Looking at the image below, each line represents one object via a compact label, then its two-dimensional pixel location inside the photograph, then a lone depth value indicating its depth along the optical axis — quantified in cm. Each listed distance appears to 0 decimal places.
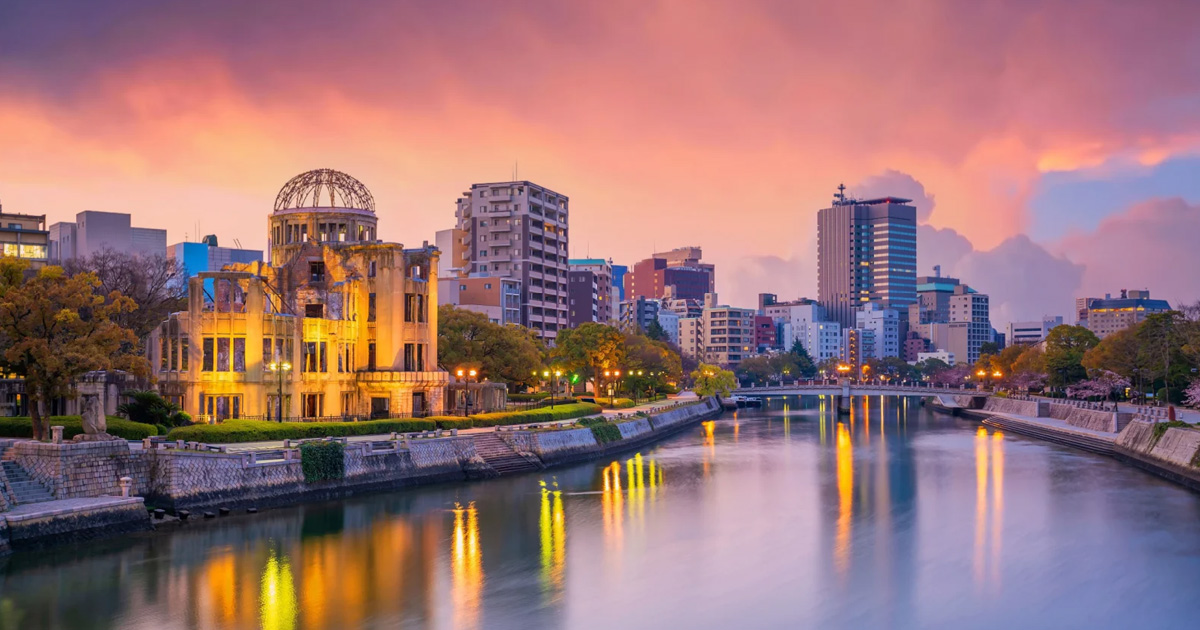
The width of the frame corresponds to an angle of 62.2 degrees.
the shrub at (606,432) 8369
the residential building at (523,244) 15400
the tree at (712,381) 15525
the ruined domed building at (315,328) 6519
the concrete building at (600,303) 18805
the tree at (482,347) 9056
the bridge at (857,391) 15534
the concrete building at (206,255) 16600
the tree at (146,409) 5753
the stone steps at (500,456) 6738
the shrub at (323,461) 5419
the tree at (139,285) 7781
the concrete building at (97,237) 13888
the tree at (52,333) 4509
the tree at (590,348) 11256
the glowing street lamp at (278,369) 6425
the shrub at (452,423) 7050
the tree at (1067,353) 12312
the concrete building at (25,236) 12569
